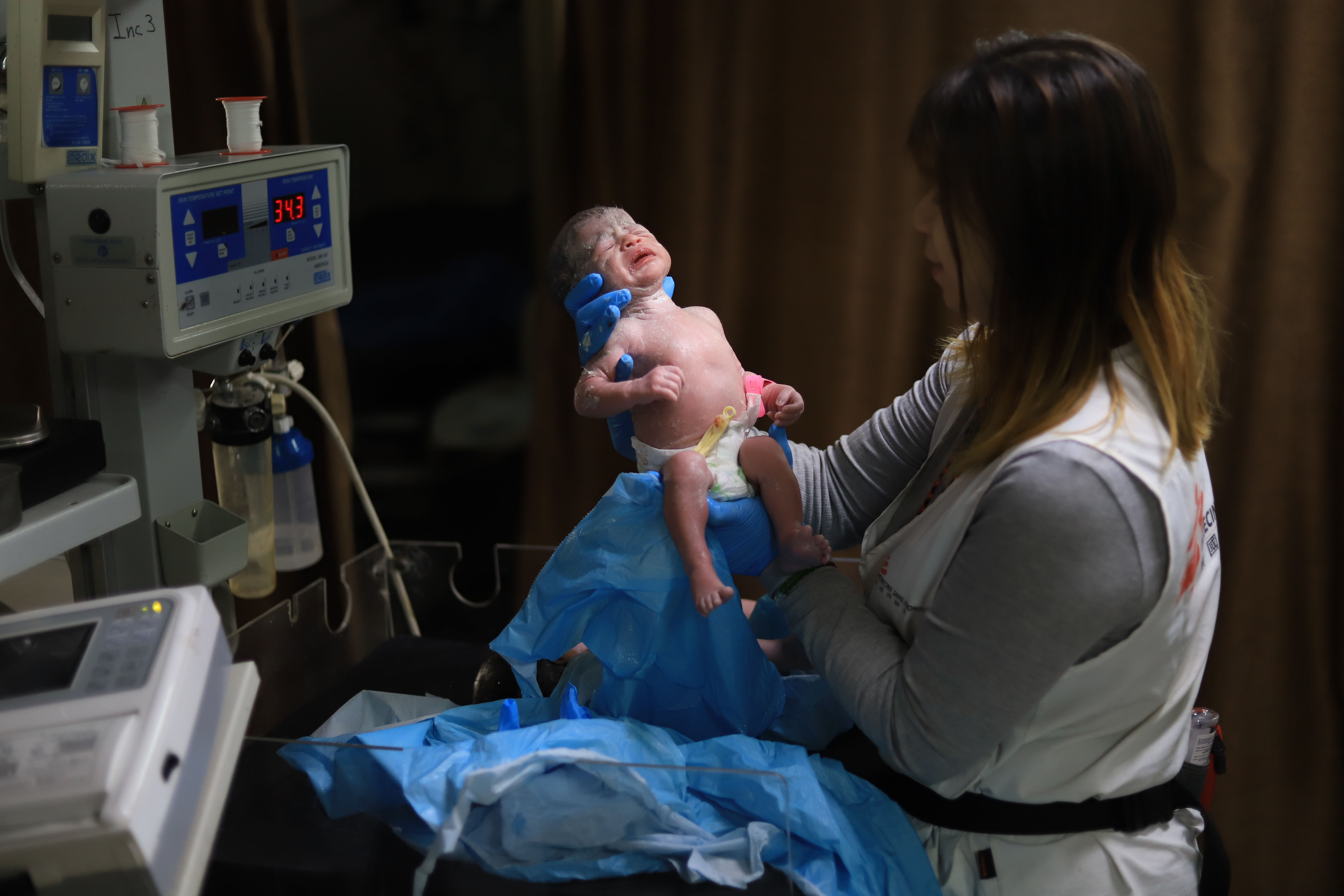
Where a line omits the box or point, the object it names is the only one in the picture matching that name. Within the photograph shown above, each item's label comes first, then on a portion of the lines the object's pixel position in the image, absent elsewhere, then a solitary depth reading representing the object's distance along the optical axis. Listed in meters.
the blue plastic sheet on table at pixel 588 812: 0.93
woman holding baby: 0.90
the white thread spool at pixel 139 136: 1.20
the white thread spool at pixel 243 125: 1.31
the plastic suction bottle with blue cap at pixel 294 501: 1.73
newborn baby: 1.17
